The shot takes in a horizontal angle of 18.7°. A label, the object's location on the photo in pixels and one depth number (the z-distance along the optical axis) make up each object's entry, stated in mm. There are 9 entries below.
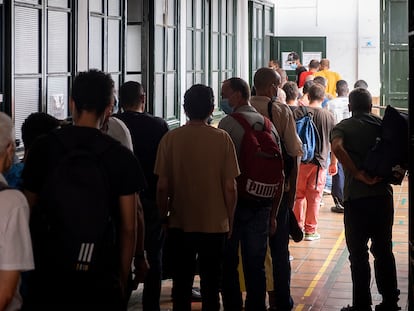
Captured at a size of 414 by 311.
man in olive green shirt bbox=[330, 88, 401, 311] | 8325
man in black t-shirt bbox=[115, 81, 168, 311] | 7993
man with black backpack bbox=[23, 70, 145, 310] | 5013
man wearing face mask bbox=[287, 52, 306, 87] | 21784
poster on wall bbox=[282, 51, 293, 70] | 26247
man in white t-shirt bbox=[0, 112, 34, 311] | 4483
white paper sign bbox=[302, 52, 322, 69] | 27208
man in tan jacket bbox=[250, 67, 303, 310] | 8354
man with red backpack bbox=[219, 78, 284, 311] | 7598
